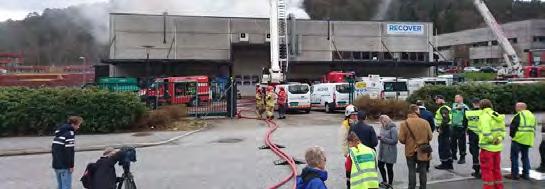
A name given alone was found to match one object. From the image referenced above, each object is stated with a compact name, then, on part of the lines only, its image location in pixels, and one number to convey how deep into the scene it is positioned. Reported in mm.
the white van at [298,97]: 26594
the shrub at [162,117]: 19609
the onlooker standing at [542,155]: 10212
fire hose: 9570
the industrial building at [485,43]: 93875
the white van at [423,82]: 28736
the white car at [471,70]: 74375
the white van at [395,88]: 27797
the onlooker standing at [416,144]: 8477
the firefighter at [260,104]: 24656
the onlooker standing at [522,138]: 9586
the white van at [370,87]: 27203
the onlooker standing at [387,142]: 8742
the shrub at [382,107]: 22688
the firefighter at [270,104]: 22906
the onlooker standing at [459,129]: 10836
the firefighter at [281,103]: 23766
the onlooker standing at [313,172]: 4679
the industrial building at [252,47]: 44281
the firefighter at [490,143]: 8422
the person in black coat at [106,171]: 6344
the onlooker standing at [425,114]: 10625
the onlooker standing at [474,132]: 10000
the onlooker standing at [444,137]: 10742
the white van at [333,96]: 26578
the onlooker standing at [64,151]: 7672
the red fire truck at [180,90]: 27459
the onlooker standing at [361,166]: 6316
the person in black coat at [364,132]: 8375
